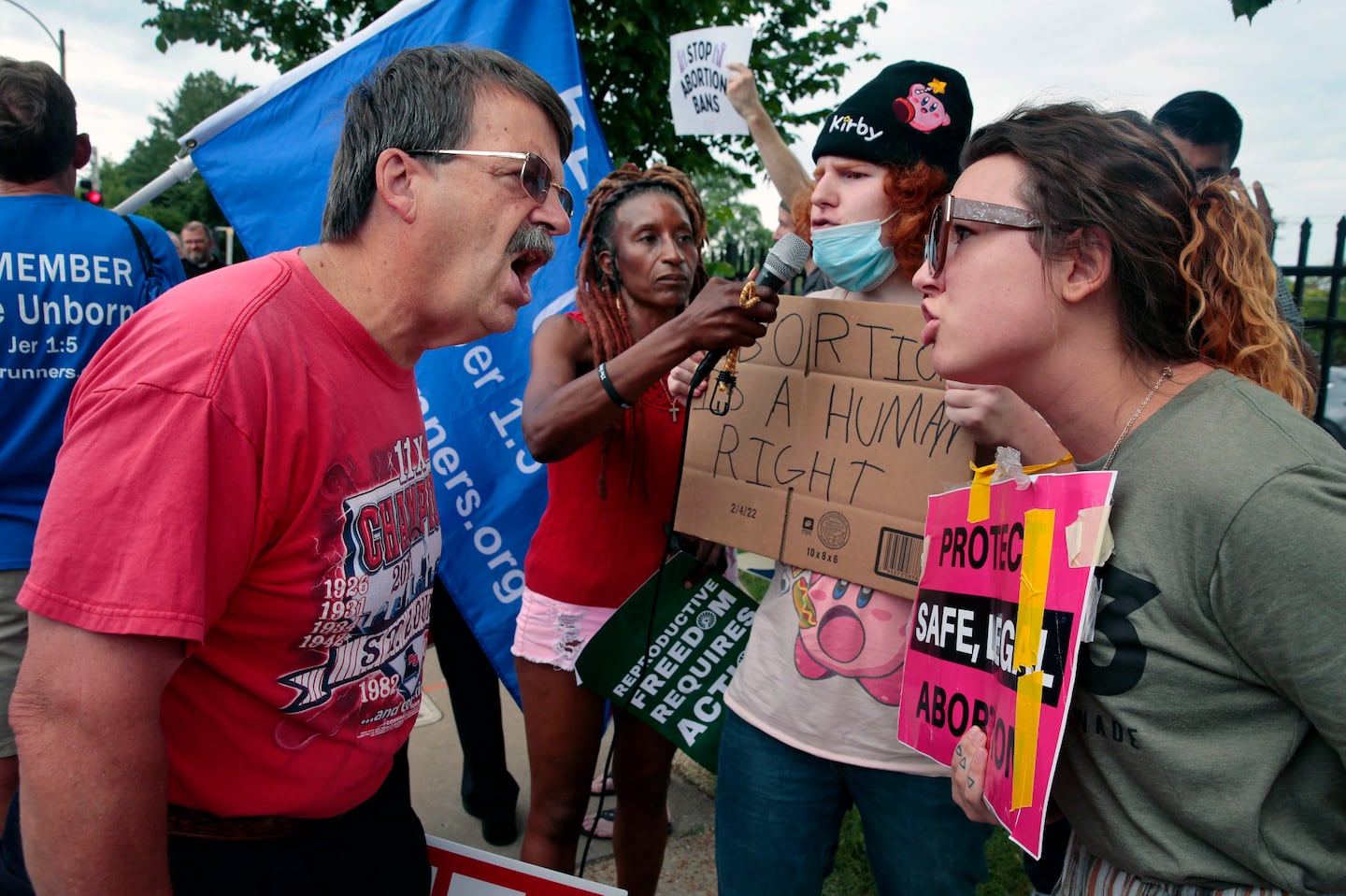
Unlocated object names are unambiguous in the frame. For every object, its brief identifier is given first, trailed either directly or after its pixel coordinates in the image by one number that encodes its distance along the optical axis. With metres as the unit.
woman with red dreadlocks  2.40
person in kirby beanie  1.78
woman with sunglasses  1.07
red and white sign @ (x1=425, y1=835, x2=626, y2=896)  1.65
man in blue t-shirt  2.45
